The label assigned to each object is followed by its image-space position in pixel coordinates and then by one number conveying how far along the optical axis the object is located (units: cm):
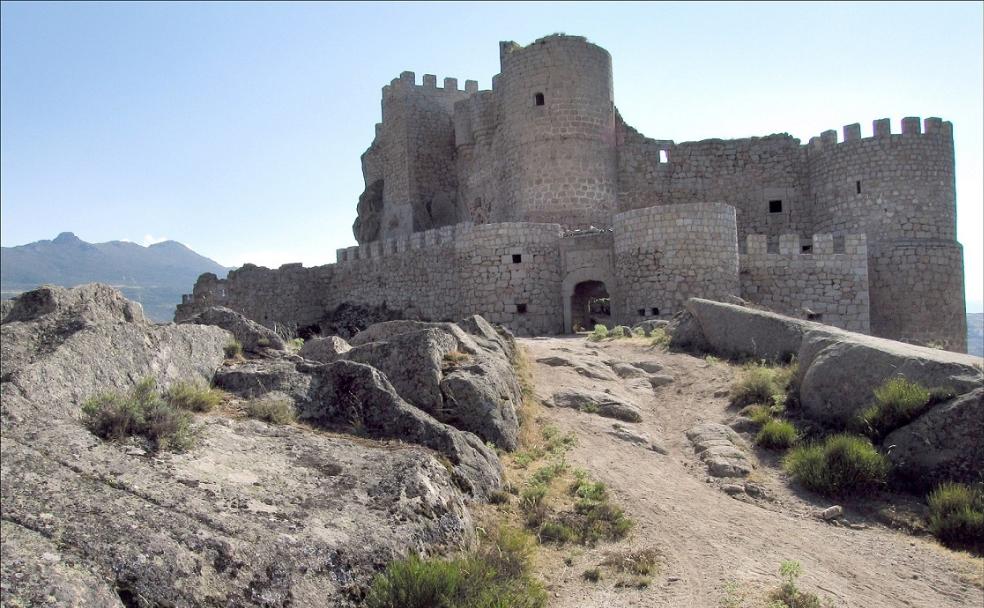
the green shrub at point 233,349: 787
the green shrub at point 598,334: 1719
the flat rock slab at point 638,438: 987
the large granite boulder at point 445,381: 820
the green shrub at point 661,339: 1501
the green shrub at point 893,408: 914
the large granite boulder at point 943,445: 859
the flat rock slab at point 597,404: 1086
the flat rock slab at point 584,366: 1288
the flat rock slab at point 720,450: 927
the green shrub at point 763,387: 1114
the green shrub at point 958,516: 769
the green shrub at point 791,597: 578
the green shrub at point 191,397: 625
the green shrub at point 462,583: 479
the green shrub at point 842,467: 870
